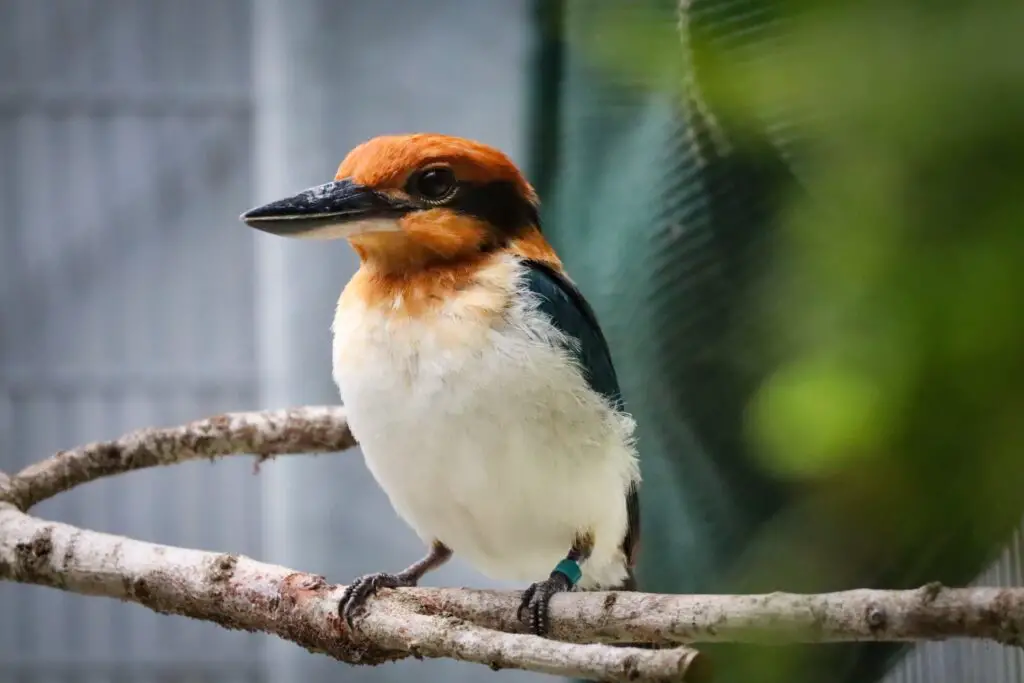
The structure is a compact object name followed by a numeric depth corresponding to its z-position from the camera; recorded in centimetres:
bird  303
